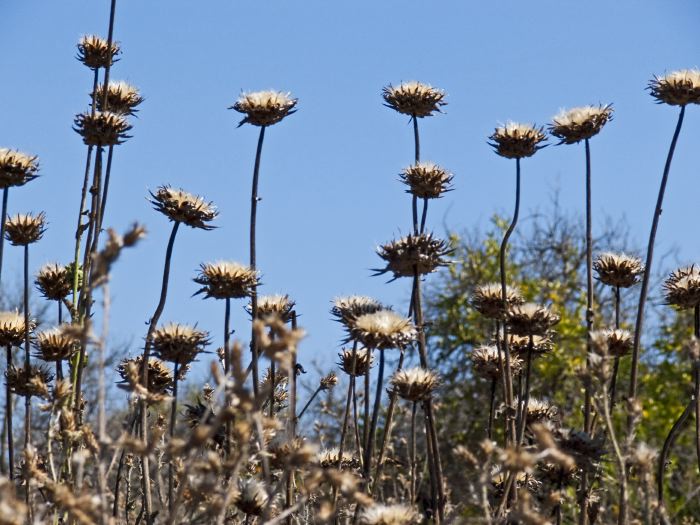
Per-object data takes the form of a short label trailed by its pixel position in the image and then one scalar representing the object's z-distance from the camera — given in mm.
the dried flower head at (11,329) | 8242
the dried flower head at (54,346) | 7996
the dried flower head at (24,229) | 8812
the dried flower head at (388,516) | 5488
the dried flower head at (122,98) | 9914
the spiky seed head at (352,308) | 6902
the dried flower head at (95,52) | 10187
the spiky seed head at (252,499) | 6465
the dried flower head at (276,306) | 8875
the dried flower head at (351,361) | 8883
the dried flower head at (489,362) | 8774
